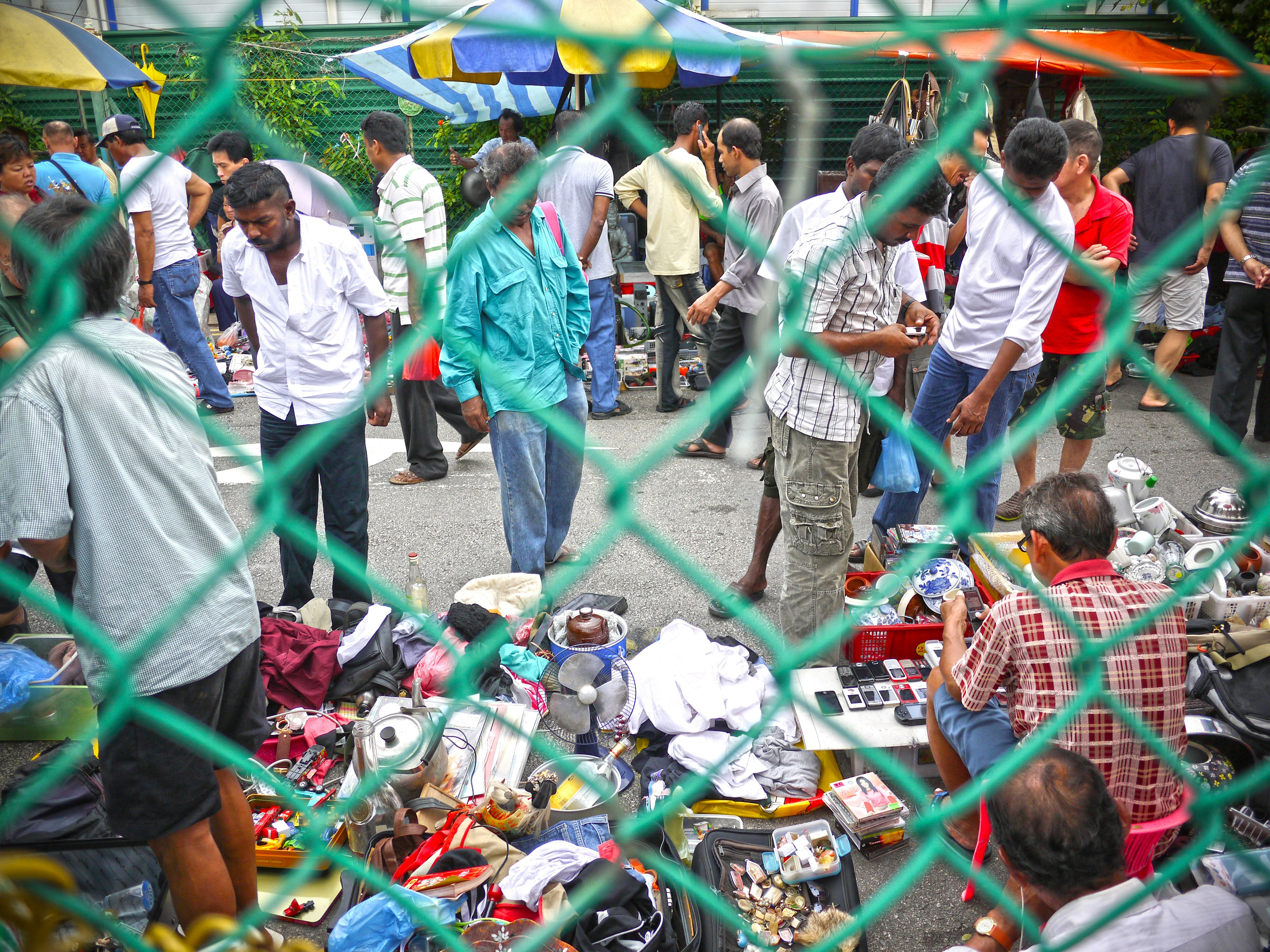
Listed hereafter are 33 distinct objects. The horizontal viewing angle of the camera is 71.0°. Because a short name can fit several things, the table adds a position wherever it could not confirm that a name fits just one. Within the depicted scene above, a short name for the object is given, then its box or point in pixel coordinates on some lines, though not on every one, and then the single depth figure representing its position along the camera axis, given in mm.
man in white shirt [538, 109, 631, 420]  5738
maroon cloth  3434
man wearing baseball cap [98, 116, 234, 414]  6363
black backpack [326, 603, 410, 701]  3543
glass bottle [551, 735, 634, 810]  3021
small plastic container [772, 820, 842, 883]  2678
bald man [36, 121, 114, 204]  5949
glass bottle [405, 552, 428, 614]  4125
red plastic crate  3518
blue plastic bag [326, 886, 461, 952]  2348
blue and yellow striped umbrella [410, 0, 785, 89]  4660
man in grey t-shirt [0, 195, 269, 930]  1820
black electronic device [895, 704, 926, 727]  3154
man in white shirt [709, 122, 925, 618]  3777
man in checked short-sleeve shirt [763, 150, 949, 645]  2709
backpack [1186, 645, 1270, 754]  2869
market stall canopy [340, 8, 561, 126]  8898
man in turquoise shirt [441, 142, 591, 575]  3537
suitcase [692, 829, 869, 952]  2449
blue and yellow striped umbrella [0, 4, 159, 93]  5781
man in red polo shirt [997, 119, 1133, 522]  4496
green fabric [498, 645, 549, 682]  3658
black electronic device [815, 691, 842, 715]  3248
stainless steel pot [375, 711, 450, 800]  2953
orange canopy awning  7484
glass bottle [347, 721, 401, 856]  2908
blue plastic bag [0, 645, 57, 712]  3322
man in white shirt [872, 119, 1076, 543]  3459
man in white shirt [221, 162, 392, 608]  3281
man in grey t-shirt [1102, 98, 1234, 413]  5785
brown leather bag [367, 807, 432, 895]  2730
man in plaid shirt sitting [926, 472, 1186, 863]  2244
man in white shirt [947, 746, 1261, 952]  1700
